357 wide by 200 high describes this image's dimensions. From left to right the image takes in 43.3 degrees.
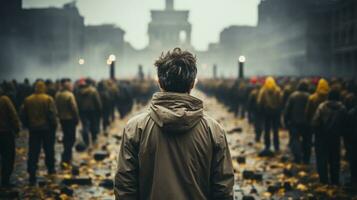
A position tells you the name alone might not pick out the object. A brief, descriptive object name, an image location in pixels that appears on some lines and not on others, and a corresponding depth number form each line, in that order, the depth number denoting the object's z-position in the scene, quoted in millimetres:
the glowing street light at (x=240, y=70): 24219
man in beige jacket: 3105
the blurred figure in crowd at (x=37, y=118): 9352
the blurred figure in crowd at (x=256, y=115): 14375
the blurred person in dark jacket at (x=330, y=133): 8633
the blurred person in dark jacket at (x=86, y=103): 13570
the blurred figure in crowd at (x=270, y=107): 12570
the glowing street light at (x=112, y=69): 22172
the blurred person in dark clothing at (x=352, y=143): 8578
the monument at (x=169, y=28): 108625
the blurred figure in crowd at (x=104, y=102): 17031
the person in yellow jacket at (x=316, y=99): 10031
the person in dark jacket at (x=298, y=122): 10945
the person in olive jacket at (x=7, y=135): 8609
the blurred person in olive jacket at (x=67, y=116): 10938
